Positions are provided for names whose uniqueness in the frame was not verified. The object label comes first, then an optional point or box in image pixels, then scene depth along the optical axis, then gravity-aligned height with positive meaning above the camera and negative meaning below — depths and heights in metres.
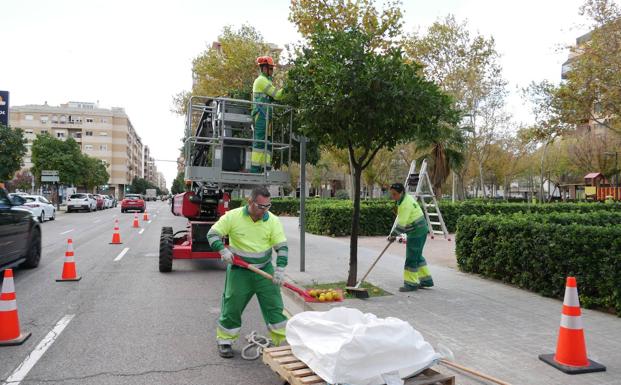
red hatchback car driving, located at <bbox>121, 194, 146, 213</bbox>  40.44 -0.93
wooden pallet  3.43 -1.30
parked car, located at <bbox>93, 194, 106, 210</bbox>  46.31 -1.04
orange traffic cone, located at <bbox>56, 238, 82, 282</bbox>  8.80 -1.41
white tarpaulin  3.30 -1.07
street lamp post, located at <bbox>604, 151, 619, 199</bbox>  35.51 +2.48
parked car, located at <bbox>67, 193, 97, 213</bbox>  40.25 -0.94
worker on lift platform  8.02 +1.41
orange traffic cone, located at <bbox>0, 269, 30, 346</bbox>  5.01 -1.32
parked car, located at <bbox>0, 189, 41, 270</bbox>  8.27 -0.84
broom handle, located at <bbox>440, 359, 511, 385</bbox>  3.67 -1.35
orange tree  6.39 +1.37
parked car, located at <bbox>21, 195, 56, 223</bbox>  24.83 -0.91
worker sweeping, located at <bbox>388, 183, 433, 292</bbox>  7.51 -0.53
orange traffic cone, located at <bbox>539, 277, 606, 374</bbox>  4.20 -1.21
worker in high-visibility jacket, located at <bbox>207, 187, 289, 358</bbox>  4.70 -0.77
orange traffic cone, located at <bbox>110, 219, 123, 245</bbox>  15.25 -1.50
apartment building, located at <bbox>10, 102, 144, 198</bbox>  93.88 +12.63
